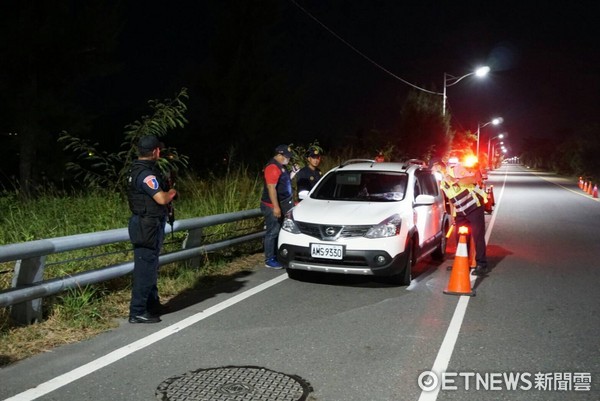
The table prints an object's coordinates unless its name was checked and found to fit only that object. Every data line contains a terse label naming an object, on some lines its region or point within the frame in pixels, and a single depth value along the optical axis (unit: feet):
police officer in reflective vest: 29.17
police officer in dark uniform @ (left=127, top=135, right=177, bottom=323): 18.81
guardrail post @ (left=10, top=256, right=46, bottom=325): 17.80
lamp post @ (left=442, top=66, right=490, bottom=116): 107.92
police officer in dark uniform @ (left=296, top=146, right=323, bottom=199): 34.12
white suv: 24.25
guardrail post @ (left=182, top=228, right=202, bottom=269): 26.94
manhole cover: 13.58
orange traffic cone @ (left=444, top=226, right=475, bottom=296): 24.34
